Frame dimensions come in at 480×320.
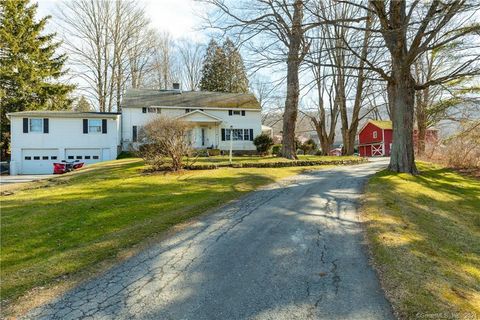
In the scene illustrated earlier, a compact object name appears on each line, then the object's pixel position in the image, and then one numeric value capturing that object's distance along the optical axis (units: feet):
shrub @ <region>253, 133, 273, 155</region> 94.38
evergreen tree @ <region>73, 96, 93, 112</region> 162.61
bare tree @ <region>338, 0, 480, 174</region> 38.34
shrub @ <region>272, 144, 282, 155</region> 102.98
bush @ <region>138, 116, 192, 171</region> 48.43
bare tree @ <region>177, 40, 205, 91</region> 160.45
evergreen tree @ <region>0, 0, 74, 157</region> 110.22
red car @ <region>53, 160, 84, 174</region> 81.35
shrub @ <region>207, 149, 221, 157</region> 88.37
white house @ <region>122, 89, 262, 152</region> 99.30
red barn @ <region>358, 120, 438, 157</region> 132.16
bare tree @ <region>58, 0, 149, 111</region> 124.98
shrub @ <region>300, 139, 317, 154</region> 132.20
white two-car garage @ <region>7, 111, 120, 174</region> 89.40
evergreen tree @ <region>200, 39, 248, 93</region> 143.91
